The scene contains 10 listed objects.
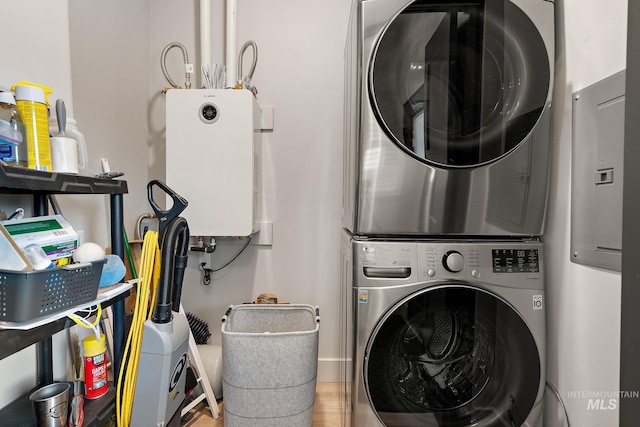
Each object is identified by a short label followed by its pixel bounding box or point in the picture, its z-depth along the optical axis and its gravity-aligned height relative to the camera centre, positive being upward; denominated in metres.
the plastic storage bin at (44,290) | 0.56 -0.15
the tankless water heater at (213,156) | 1.37 +0.25
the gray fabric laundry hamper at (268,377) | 1.13 -0.61
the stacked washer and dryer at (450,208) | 0.98 +0.01
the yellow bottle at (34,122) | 0.70 +0.21
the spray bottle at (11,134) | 0.65 +0.17
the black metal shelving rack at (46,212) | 0.56 +0.00
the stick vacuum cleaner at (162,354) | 0.92 -0.42
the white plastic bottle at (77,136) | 0.86 +0.22
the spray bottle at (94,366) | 0.94 -0.47
